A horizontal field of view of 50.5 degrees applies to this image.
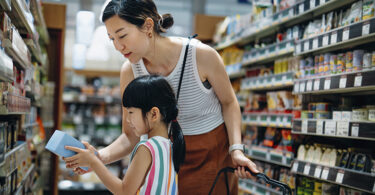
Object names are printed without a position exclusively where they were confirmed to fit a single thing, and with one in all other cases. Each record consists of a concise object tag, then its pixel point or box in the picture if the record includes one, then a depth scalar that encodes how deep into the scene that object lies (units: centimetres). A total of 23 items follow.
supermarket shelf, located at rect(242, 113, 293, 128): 349
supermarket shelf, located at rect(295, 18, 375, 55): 239
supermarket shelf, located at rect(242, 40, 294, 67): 350
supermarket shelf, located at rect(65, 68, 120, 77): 740
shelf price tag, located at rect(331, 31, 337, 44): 271
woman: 189
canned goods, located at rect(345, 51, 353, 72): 270
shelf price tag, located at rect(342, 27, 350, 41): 257
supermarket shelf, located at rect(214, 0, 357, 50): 295
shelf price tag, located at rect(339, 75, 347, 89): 256
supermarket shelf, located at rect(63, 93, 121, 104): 661
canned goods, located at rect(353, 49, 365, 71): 262
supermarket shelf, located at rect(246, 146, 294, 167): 342
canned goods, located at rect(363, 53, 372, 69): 250
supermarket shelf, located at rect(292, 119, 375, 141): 235
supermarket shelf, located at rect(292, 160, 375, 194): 235
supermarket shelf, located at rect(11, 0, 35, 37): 208
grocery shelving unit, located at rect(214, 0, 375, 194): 243
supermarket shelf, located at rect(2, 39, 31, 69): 181
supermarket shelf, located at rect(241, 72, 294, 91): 352
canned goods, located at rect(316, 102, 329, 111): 297
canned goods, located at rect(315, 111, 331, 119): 292
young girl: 158
